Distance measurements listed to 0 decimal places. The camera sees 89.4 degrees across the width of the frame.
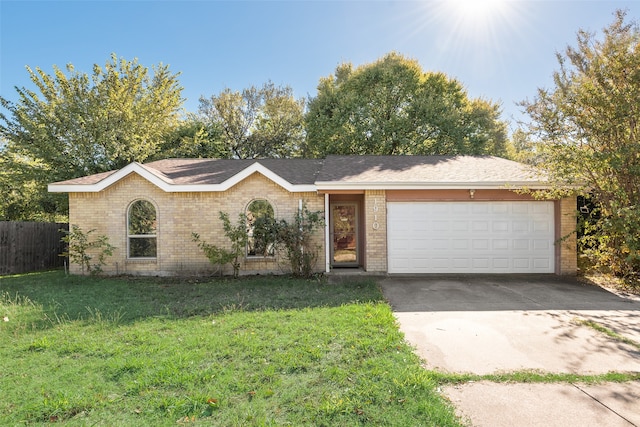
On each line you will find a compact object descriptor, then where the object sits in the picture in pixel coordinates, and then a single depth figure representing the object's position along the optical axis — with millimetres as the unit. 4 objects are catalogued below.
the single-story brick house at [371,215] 9898
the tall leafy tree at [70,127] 16281
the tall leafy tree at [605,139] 7465
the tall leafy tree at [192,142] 20453
